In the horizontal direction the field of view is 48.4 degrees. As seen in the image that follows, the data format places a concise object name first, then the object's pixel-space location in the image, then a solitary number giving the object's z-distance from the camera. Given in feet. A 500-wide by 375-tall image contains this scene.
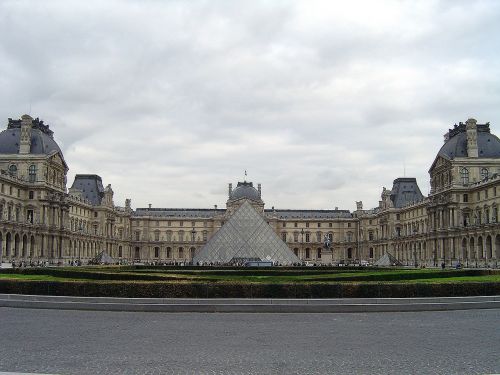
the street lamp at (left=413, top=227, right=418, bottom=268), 264.09
